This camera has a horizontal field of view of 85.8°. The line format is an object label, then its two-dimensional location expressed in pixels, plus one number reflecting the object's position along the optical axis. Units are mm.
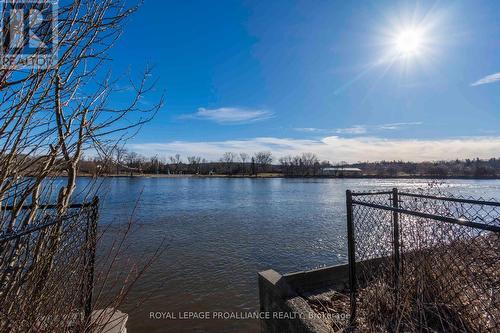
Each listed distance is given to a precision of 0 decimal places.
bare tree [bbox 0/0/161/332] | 1734
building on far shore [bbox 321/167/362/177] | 104812
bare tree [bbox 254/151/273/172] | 123994
